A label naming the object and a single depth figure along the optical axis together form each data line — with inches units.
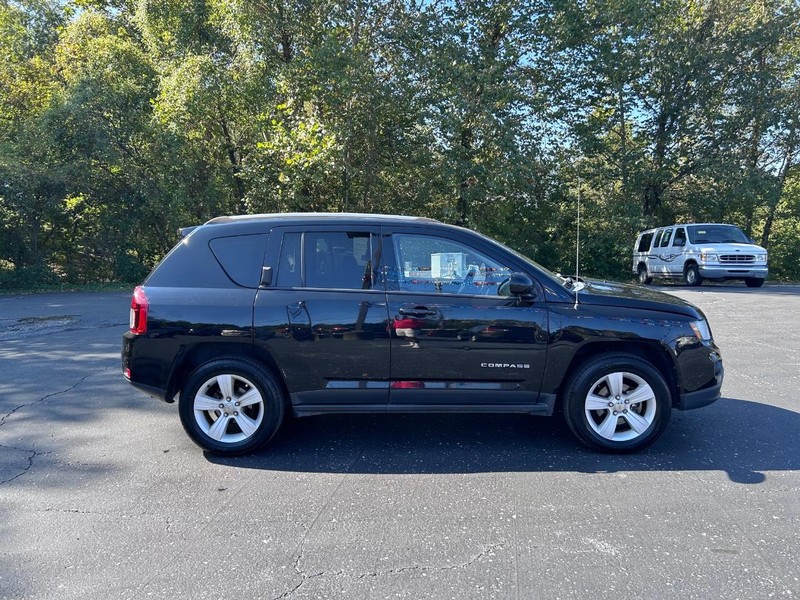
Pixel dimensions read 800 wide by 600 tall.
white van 678.5
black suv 176.1
